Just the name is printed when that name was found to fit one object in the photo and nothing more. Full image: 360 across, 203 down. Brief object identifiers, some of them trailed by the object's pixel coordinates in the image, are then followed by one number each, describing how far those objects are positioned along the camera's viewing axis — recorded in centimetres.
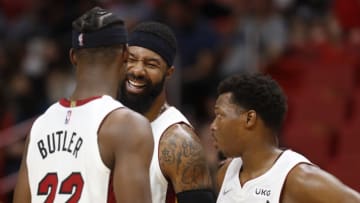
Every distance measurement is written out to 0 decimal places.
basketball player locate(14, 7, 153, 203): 891
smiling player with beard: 1054
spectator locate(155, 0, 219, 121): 2098
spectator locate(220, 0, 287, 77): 2119
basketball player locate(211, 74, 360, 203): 1002
